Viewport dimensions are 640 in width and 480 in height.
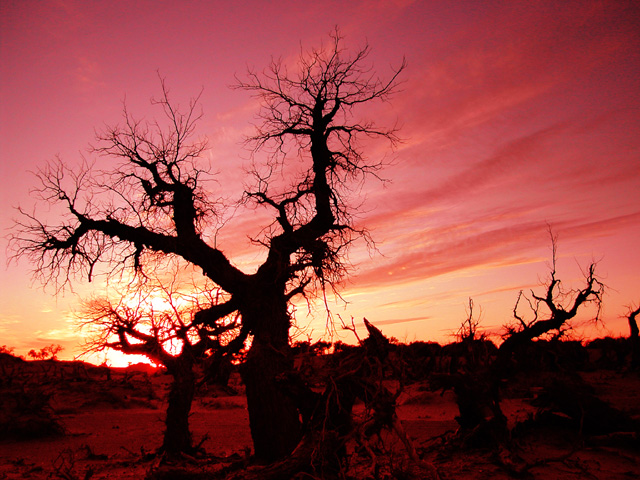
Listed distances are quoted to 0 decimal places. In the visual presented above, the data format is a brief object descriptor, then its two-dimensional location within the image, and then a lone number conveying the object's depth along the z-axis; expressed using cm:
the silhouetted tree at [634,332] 2028
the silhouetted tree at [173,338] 898
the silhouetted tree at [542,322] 849
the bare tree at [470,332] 1078
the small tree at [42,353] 3982
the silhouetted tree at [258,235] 869
